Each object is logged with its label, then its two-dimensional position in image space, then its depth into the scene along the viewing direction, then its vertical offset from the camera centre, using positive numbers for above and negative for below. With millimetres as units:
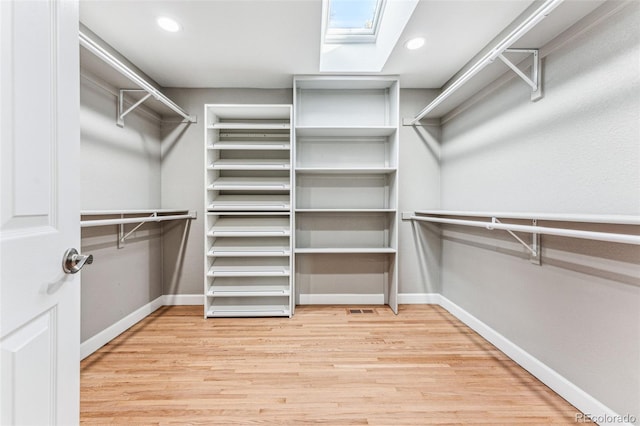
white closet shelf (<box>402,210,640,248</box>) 967 -89
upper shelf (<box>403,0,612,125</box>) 1311 +908
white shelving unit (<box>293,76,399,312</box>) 2807 +79
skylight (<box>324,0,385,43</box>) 2289 +1540
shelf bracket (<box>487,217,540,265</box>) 1648 -214
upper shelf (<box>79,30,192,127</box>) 1438 +797
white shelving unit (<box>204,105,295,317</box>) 2504 -55
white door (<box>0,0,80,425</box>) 572 -15
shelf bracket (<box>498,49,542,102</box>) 1632 +775
